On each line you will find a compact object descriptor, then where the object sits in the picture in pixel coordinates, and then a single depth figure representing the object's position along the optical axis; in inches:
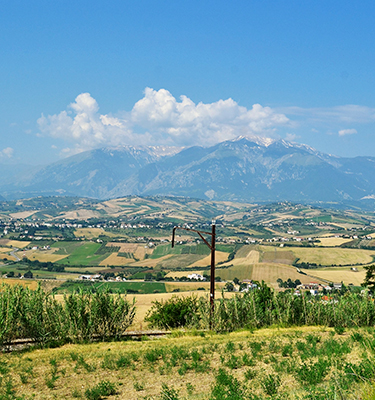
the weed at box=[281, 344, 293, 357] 593.8
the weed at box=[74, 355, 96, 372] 568.4
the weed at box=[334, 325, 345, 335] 778.8
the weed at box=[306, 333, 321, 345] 666.0
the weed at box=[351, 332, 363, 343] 645.9
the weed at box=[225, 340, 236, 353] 638.3
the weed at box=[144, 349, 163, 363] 603.3
